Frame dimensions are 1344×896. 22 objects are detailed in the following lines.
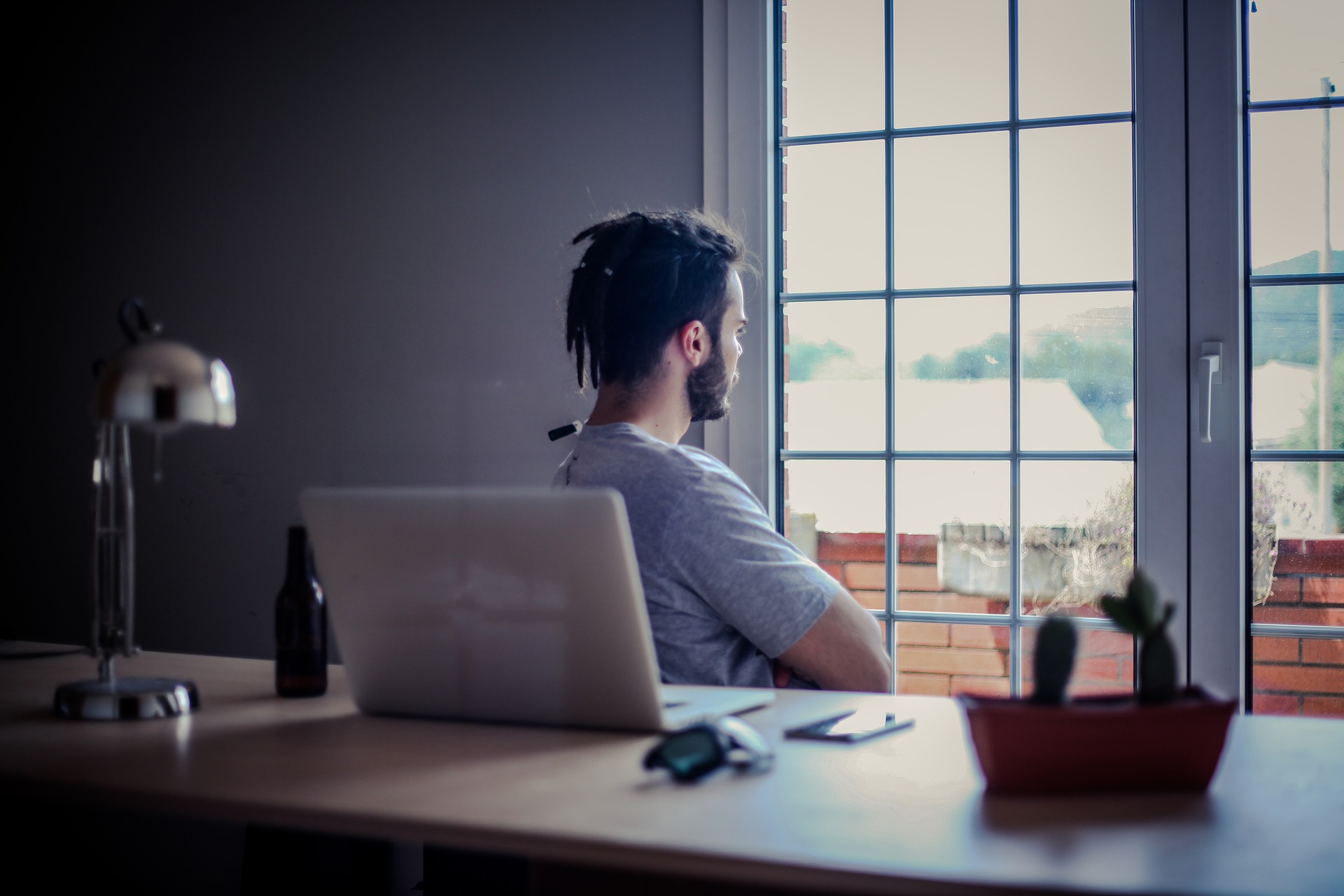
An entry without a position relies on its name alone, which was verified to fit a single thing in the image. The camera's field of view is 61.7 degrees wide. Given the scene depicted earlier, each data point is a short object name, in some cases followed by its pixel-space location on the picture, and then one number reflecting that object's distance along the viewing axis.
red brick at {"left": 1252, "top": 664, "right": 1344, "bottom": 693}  2.36
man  1.54
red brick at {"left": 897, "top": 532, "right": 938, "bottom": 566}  2.60
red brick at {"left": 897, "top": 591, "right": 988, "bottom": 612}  2.57
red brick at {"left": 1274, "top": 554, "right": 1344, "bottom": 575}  2.35
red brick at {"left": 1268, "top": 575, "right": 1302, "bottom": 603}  2.36
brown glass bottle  1.46
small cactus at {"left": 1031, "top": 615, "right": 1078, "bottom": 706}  0.92
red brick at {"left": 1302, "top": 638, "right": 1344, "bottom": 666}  2.36
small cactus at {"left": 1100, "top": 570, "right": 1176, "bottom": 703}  0.93
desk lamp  1.25
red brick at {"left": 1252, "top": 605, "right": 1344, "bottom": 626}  2.36
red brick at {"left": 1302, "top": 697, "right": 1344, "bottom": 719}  2.35
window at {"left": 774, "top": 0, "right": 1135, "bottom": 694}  2.47
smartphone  1.17
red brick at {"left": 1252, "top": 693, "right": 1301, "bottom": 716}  2.37
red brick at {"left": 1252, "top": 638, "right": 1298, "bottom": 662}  2.37
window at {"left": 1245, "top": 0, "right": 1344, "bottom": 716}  2.34
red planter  0.92
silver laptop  1.09
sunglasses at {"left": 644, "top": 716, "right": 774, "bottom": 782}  0.99
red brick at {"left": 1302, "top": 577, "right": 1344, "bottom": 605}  2.35
